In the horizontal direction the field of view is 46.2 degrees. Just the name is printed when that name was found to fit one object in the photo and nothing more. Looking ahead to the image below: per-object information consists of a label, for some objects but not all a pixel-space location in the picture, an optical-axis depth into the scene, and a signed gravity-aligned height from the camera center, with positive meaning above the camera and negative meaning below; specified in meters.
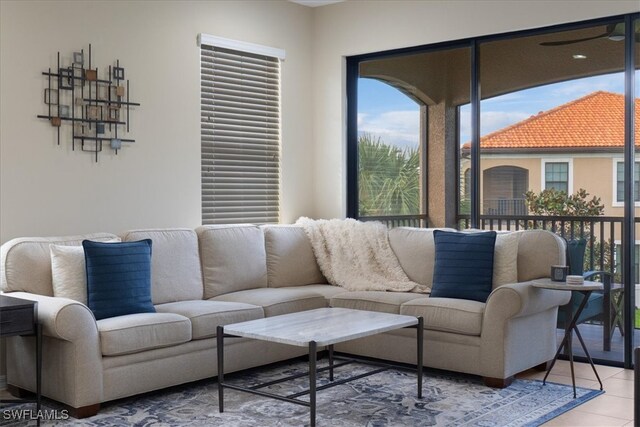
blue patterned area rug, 4.03 -1.17
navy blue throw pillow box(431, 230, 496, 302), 5.03 -0.43
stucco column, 6.12 +0.31
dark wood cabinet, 3.89 -0.63
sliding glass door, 5.30 +0.49
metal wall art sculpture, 4.95 +0.67
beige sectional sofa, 4.14 -0.70
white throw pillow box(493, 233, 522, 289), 5.11 -0.40
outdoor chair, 5.38 -0.75
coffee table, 3.81 -0.69
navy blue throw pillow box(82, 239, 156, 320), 4.43 -0.46
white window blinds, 6.01 +0.55
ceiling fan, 5.18 +1.20
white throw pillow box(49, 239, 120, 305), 4.46 -0.43
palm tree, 6.43 +0.21
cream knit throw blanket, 5.68 -0.42
